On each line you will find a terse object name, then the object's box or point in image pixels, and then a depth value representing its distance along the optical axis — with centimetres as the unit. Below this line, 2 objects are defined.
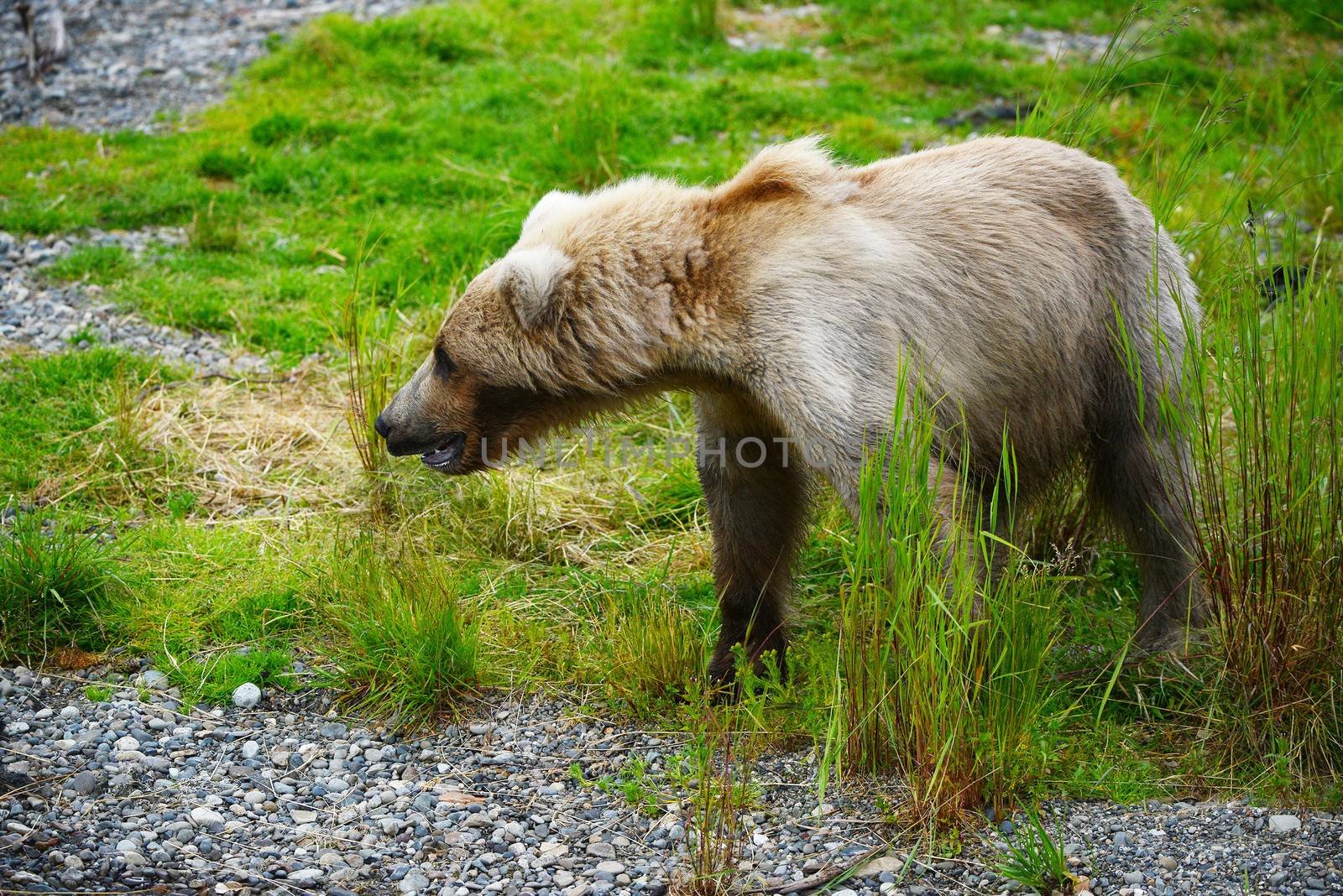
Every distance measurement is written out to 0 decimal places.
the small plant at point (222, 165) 850
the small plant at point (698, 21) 1039
